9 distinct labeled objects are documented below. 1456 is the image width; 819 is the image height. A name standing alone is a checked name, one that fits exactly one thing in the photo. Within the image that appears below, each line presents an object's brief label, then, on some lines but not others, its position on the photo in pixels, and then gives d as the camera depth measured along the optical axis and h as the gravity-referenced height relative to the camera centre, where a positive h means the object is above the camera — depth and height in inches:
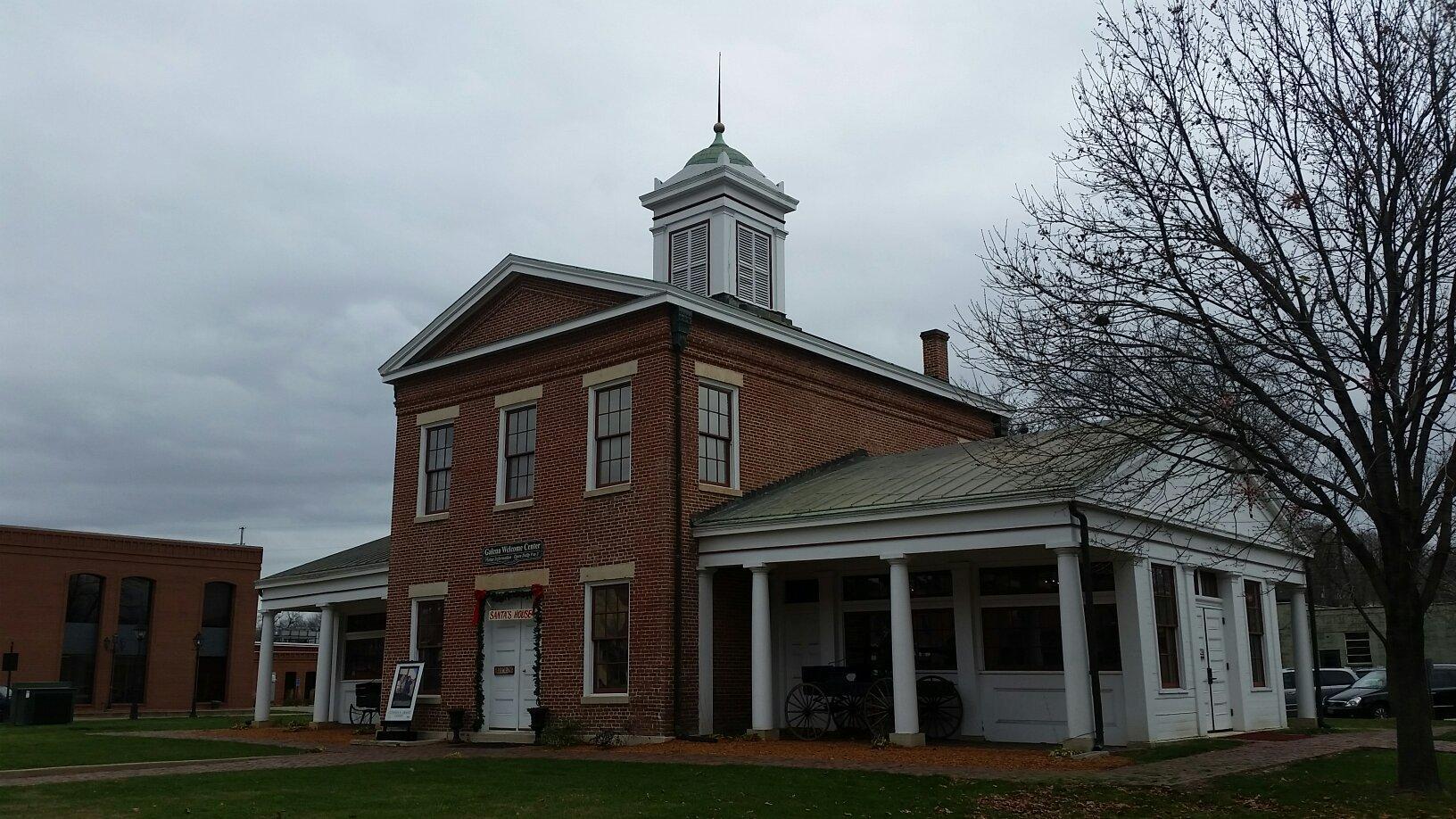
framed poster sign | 894.4 -19.3
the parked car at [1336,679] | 1366.9 -18.1
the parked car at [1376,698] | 1152.8 -32.7
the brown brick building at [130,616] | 1818.4 +81.6
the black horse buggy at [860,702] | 729.0 -22.9
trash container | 1277.1 -36.9
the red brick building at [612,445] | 802.2 +158.1
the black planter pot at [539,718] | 807.1 -33.9
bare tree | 460.1 +137.5
